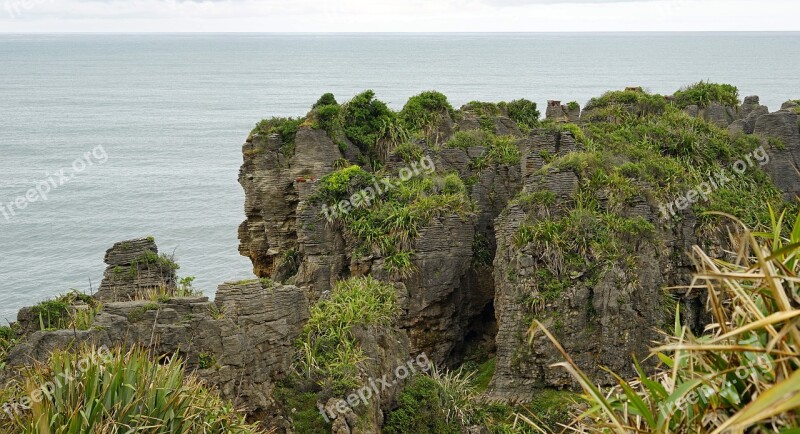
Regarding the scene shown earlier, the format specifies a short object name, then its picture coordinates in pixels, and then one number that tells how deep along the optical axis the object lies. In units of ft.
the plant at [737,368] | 22.94
